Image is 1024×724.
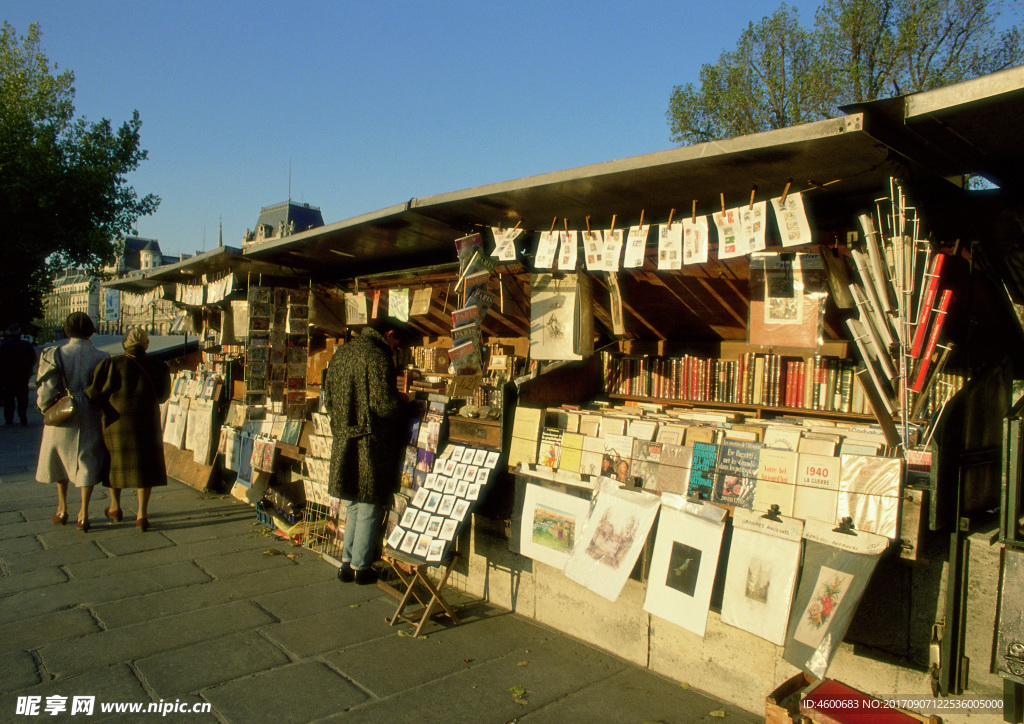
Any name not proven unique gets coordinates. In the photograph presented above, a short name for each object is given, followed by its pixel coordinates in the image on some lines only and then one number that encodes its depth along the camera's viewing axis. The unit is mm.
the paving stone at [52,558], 5270
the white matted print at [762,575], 2941
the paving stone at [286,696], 3203
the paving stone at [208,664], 3480
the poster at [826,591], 2676
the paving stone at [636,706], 3223
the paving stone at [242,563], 5289
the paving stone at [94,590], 4453
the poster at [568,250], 3926
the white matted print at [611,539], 3508
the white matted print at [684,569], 3191
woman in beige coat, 6059
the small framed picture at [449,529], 4211
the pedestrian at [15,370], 12422
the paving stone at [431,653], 3582
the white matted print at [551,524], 3945
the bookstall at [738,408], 2730
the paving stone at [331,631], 3965
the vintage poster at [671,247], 3418
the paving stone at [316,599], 4523
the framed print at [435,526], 4270
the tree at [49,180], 21484
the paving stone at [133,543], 5699
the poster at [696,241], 3318
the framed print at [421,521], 4336
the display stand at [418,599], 4176
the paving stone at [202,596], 4383
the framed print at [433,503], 4391
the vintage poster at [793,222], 2910
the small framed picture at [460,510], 4242
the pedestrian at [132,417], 6082
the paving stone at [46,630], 3930
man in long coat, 4805
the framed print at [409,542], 4297
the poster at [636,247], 3564
